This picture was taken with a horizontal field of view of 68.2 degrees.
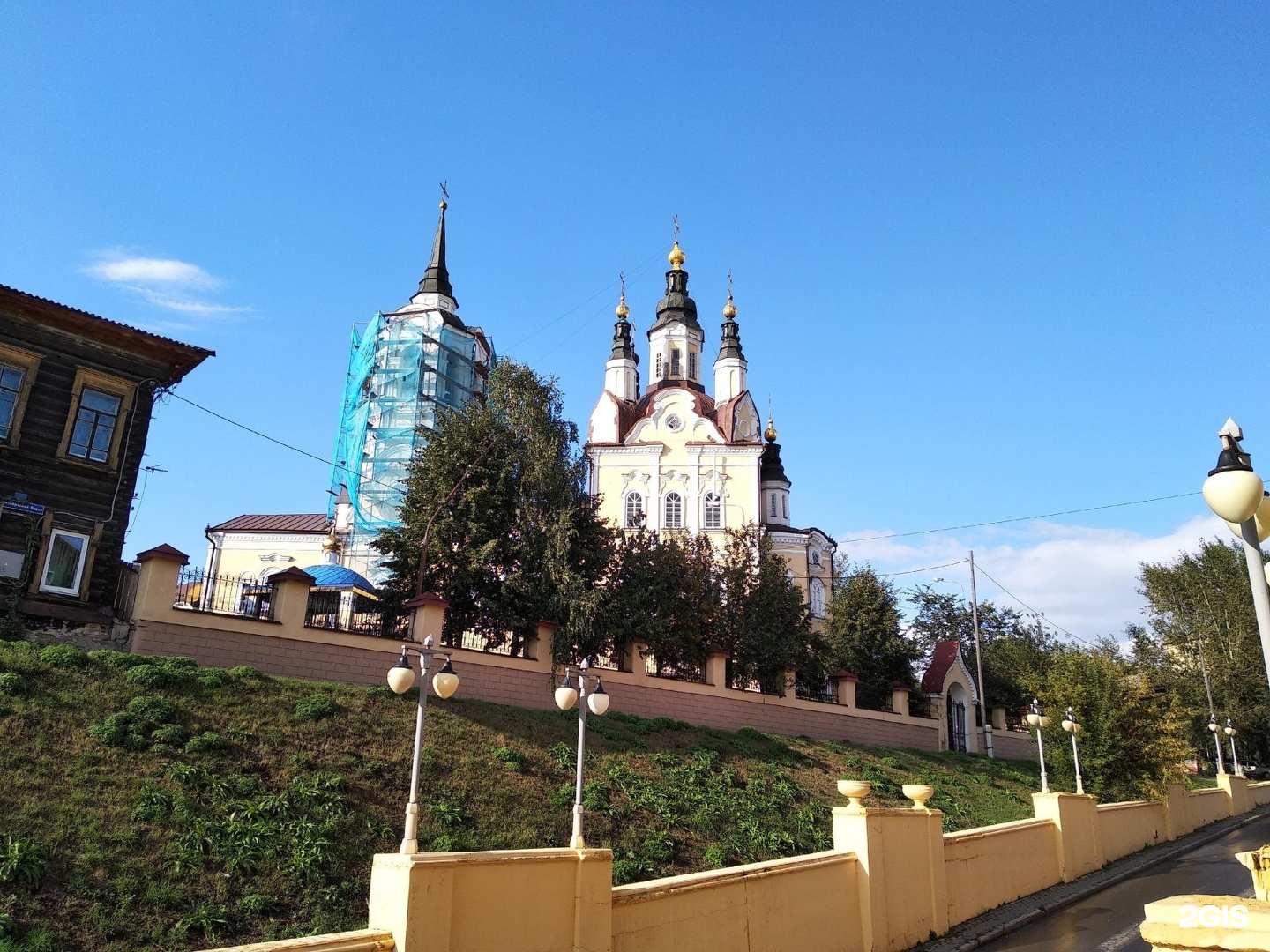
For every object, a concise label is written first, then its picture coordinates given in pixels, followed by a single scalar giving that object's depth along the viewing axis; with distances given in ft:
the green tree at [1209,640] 151.84
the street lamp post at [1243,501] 17.24
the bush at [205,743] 42.09
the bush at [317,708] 49.83
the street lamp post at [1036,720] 68.39
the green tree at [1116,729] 77.10
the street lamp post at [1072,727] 69.26
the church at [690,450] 162.30
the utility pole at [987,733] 117.80
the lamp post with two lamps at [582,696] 34.71
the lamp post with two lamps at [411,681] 25.26
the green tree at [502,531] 73.51
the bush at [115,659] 48.67
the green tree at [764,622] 94.53
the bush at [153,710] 43.50
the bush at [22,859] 30.55
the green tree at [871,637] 124.57
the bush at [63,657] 46.42
